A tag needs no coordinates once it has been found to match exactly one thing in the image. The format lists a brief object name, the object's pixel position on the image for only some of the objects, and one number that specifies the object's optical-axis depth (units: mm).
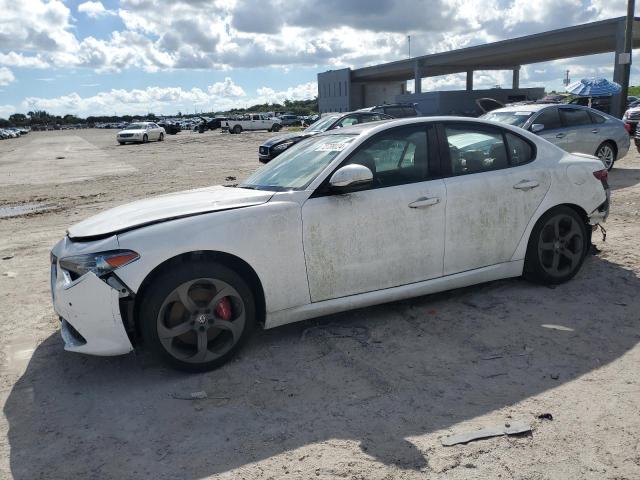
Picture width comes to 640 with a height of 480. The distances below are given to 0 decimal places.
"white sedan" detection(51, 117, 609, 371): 3725
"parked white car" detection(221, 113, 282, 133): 54594
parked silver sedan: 11414
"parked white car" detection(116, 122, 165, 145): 40594
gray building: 32625
